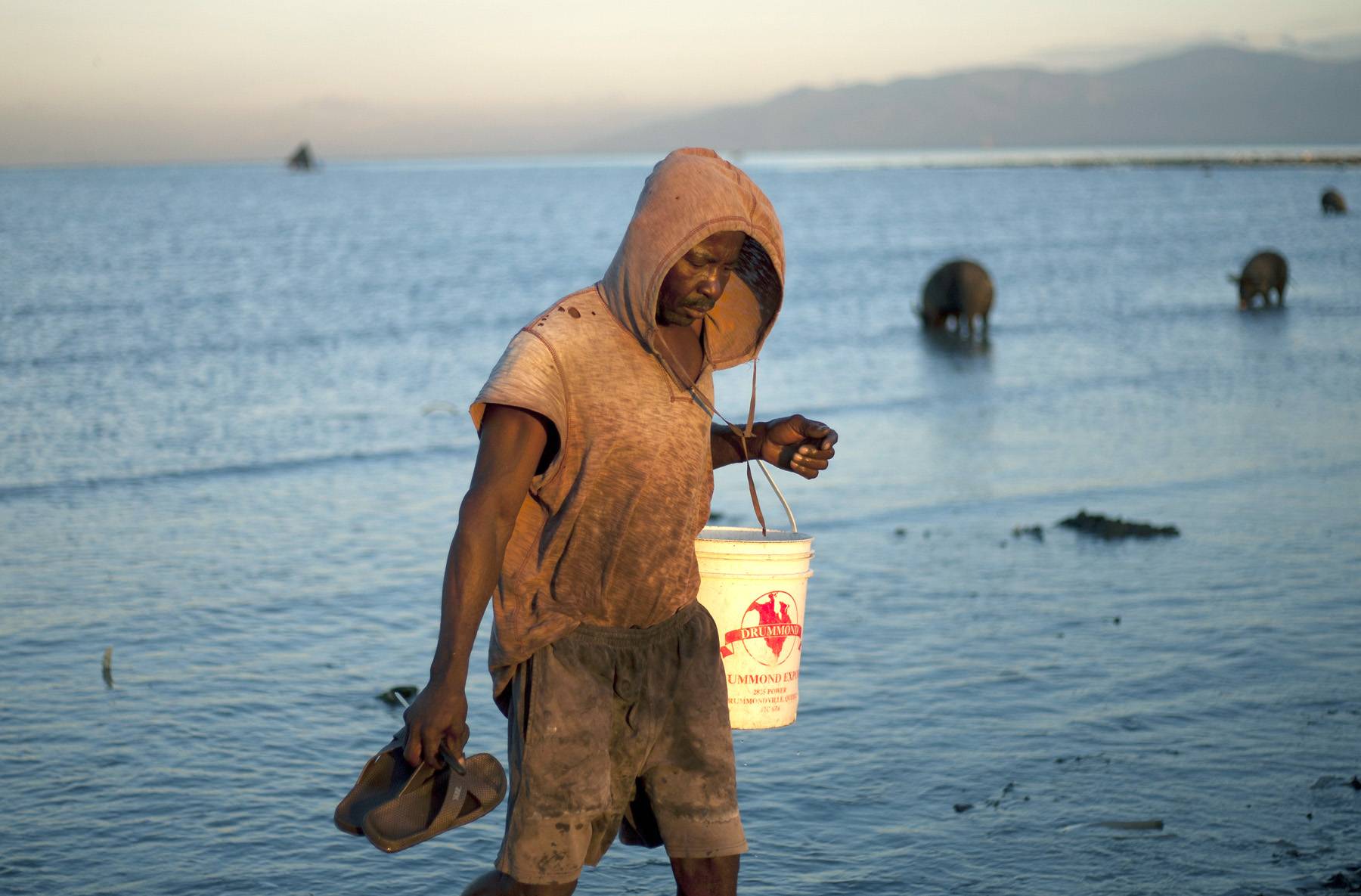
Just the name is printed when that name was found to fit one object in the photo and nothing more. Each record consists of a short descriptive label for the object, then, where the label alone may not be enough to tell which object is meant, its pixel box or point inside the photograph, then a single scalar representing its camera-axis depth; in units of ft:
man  8.89
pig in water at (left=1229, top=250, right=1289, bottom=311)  73.67
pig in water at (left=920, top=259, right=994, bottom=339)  67.87
